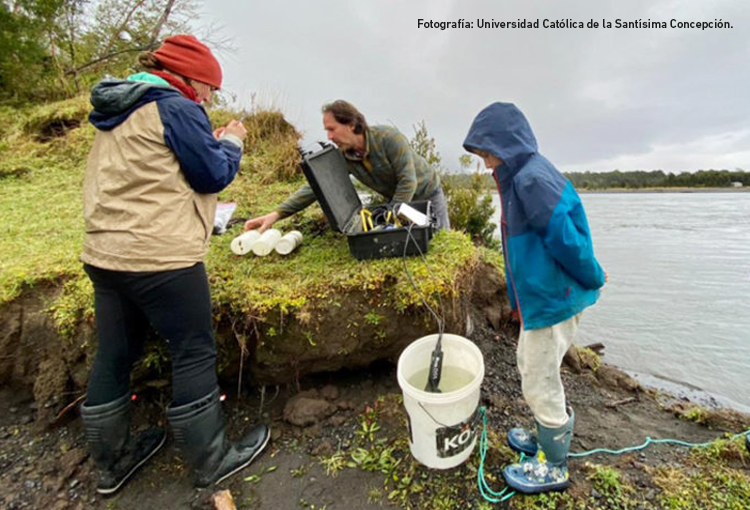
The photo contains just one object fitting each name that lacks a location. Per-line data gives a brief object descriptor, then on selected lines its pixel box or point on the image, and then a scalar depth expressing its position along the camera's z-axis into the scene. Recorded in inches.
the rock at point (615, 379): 133.7
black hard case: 94.6
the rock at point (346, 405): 92.4
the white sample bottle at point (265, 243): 109.4
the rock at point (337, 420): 88.5
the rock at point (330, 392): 95.0
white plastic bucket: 64.6
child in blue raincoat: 59.9
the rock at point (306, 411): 88.4
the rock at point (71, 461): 77.0
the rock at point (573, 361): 138.4
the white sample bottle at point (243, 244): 111.0
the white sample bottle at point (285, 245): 111.1
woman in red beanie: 59.6
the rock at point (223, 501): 67.6
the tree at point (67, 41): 293.6
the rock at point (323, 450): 81.0
